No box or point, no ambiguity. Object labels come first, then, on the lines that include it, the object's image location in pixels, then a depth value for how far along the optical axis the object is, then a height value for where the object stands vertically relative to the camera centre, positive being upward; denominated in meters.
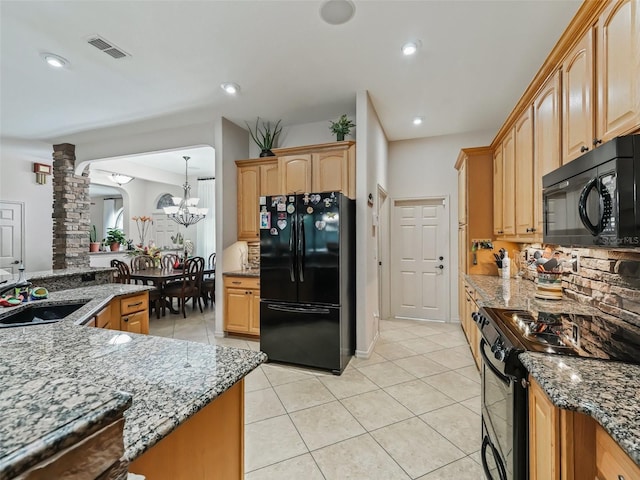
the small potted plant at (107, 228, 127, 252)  7.07 +0.04
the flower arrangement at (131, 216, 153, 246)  8.16 +0.34
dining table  4.86 -0.57
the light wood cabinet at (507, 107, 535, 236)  2.43 +0.56
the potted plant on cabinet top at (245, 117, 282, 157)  4.15 +1.49
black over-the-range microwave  1.18 +0.19
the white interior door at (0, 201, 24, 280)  4.72 +0.11
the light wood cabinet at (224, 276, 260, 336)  3.87 -0.84
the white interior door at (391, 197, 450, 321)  4.71 -0.30
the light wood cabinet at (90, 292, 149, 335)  2.35 -0.60
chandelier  5.69 +0.57
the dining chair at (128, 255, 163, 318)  5.82 -0.44
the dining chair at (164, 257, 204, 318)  5.06 -0.76
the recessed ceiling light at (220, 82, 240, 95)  3.14 +1.61
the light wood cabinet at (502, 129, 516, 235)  2.84 +0.55
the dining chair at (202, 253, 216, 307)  5.53 -0.89
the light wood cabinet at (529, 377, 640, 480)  0.83 -0.63
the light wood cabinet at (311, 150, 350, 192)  3.52 +0.81
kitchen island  0.42 -0.42
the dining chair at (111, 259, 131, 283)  5.07 -0.53
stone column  5.02 +0.49
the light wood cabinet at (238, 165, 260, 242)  4.17 +0.54
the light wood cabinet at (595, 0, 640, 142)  1.27 +0.77
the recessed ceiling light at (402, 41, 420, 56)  2.46 +1.58
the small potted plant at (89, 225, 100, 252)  8.48 +0.19
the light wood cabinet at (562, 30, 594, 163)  1.60 +0.79
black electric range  1.21 -0.44
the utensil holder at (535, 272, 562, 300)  2.20 -0.34
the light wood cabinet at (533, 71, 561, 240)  1.98 +0.73
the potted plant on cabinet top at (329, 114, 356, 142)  3.52 +1.31
